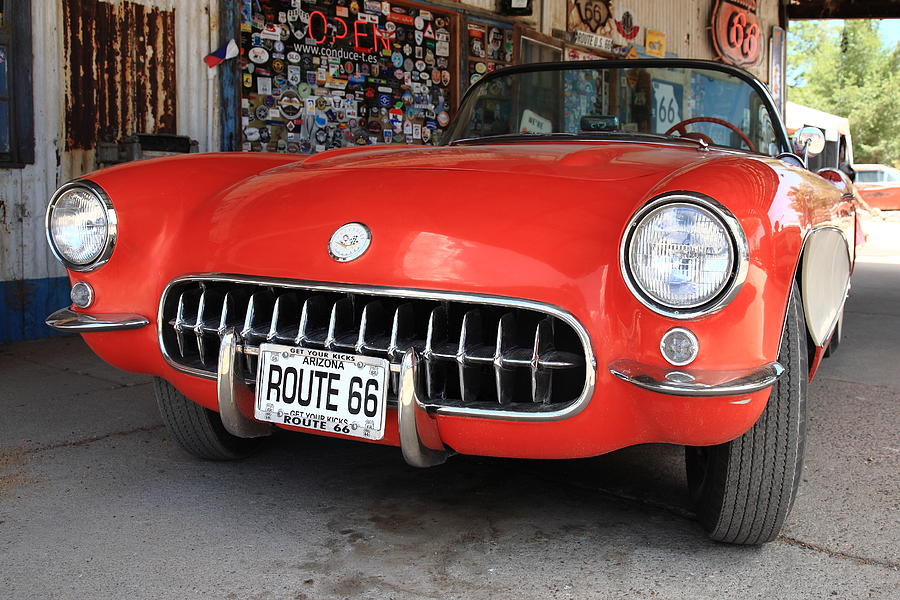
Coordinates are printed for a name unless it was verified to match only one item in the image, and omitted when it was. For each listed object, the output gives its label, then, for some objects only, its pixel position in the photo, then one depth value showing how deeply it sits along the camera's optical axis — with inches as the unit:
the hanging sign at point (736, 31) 464.4
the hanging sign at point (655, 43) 412.5
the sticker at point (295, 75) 243.8
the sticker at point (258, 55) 232.1
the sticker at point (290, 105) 243.4
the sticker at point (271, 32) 234.3
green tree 1450.5
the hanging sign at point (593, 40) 360.8
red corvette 72.9
